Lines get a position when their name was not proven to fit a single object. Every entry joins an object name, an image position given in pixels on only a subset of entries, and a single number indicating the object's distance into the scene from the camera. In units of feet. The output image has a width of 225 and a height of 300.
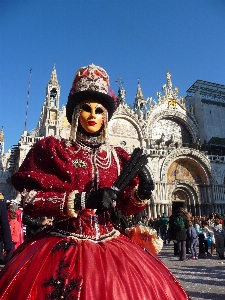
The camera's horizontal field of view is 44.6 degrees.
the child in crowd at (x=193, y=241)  28.96
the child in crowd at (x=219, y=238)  28.11
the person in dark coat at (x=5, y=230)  13.94
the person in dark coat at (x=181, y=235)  27.04
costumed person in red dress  4.53
